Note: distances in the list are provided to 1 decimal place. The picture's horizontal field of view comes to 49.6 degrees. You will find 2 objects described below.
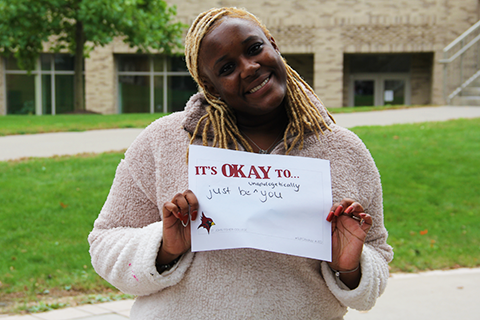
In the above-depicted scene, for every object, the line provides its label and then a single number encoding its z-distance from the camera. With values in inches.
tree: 525.3
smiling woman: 65.1
